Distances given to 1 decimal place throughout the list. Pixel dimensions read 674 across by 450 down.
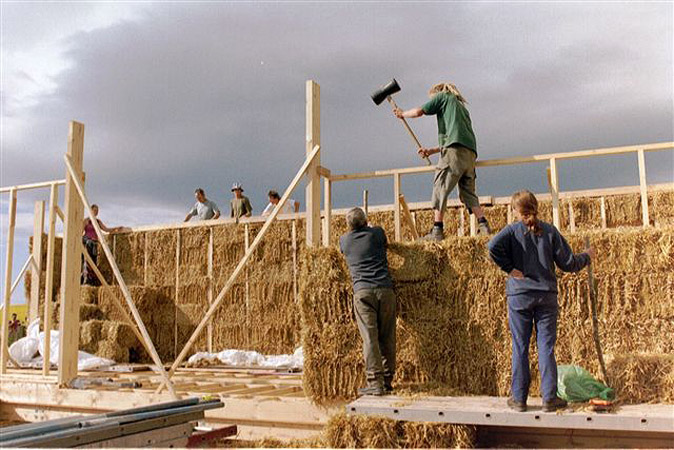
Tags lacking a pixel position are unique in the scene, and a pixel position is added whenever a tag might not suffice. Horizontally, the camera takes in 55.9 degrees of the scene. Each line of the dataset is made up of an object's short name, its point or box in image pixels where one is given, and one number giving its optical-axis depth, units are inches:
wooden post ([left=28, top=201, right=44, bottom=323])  457.0
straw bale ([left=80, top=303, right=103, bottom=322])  441.1
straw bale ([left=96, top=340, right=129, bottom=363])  408.2
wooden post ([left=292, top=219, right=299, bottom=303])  427.5
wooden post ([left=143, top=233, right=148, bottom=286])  482.0
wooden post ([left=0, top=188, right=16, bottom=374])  323.0
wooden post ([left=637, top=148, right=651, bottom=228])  229.1
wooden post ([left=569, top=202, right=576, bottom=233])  335.9
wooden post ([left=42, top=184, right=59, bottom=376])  302.4
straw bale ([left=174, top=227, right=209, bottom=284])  463.8
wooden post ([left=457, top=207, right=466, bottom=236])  391.8
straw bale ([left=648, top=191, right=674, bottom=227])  344.5
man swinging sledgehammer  244.7
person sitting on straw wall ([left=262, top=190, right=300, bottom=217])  449.1
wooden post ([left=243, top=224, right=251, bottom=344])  439.2
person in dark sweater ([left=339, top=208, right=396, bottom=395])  213.8
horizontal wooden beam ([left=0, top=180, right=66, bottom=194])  311.0
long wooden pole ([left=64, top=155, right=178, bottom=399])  255.4
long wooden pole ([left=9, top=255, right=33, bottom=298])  336.3
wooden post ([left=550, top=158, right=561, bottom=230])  233.6
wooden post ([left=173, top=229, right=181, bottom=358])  463.8
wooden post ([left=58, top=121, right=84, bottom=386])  291.1
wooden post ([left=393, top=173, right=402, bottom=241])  261.0
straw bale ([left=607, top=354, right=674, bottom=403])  190.4
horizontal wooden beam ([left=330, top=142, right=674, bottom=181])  229.5
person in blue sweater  182.1
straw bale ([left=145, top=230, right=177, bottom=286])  474.6
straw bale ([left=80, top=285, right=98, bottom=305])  461.4
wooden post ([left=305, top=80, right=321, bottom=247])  259.4
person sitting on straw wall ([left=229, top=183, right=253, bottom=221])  465.5
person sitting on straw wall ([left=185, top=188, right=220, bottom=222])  491.2
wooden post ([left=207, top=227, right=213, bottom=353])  458.3
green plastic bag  186.5
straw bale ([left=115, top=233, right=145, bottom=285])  485.4
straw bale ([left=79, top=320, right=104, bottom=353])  407.8
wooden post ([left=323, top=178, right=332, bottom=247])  264.8
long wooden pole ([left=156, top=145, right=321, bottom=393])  251.1
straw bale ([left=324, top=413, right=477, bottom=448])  190.7
